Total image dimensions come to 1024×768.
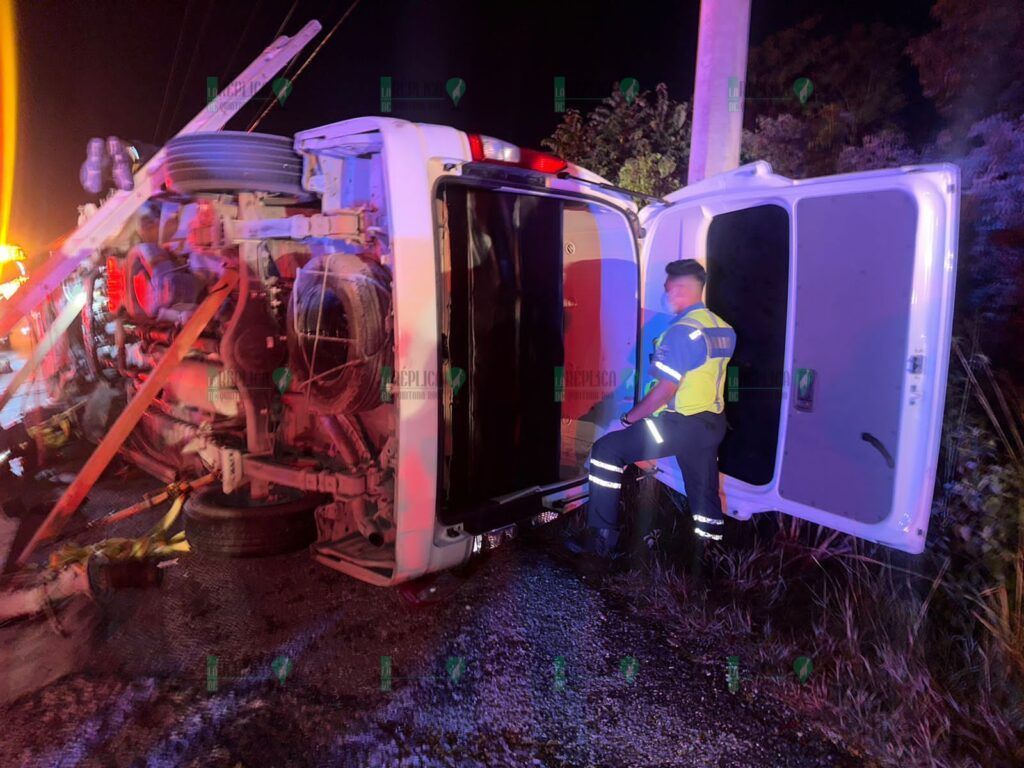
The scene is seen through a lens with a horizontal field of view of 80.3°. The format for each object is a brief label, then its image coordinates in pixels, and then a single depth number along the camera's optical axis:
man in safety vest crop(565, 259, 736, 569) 3.31
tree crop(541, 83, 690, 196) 8.52
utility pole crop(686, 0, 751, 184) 4.62
